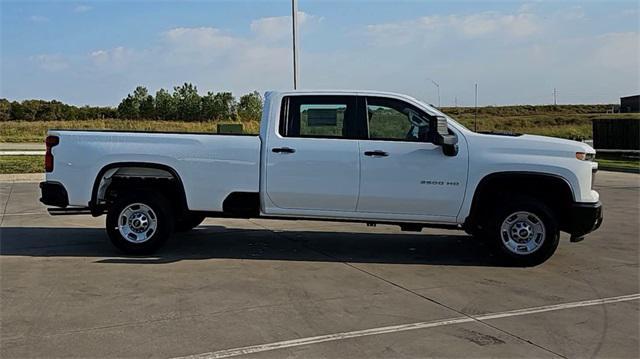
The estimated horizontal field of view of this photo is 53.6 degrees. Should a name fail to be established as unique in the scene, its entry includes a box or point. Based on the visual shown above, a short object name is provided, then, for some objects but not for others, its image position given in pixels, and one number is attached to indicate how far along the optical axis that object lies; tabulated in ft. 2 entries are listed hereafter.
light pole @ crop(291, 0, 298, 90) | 64.71
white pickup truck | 24.72
